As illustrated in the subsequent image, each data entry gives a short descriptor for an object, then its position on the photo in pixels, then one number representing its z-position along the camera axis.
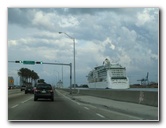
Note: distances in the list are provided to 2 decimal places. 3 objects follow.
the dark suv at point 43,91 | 32.91
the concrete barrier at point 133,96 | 22.44
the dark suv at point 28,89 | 63.04
